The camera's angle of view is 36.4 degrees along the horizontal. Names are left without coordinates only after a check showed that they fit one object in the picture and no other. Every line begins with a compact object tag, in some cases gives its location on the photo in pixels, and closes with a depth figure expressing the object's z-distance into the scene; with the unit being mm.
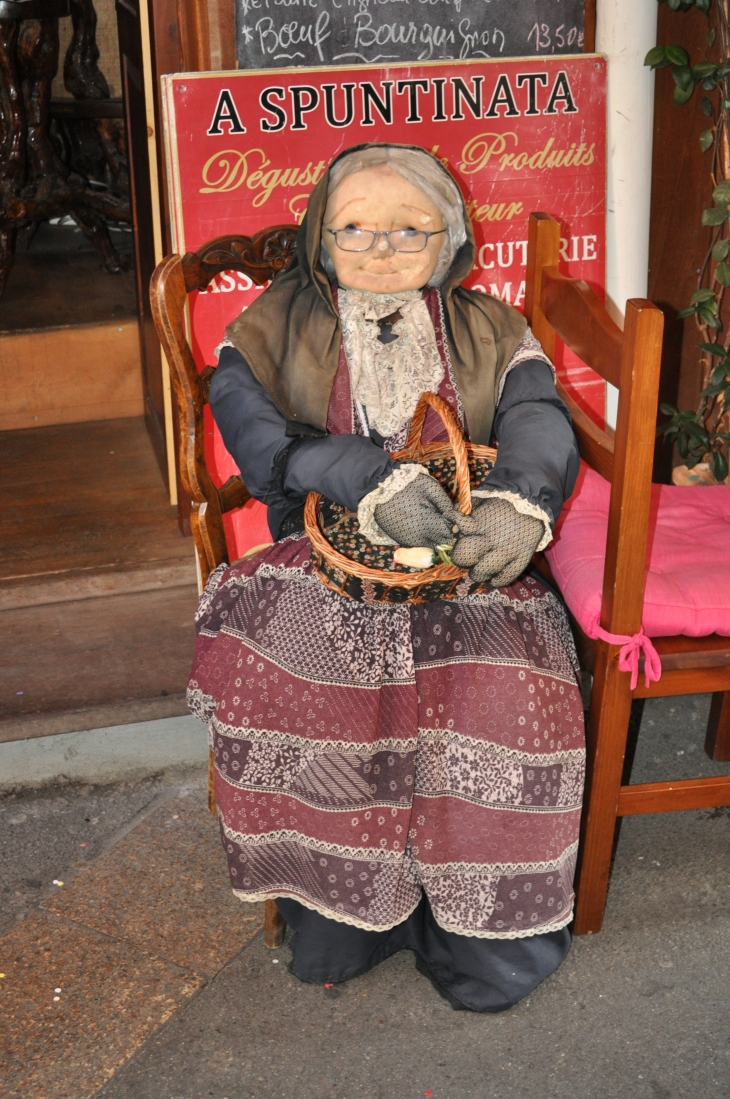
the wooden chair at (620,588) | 1704
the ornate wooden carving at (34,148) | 3756
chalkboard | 2463
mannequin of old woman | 1787
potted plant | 2648
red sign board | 2439
